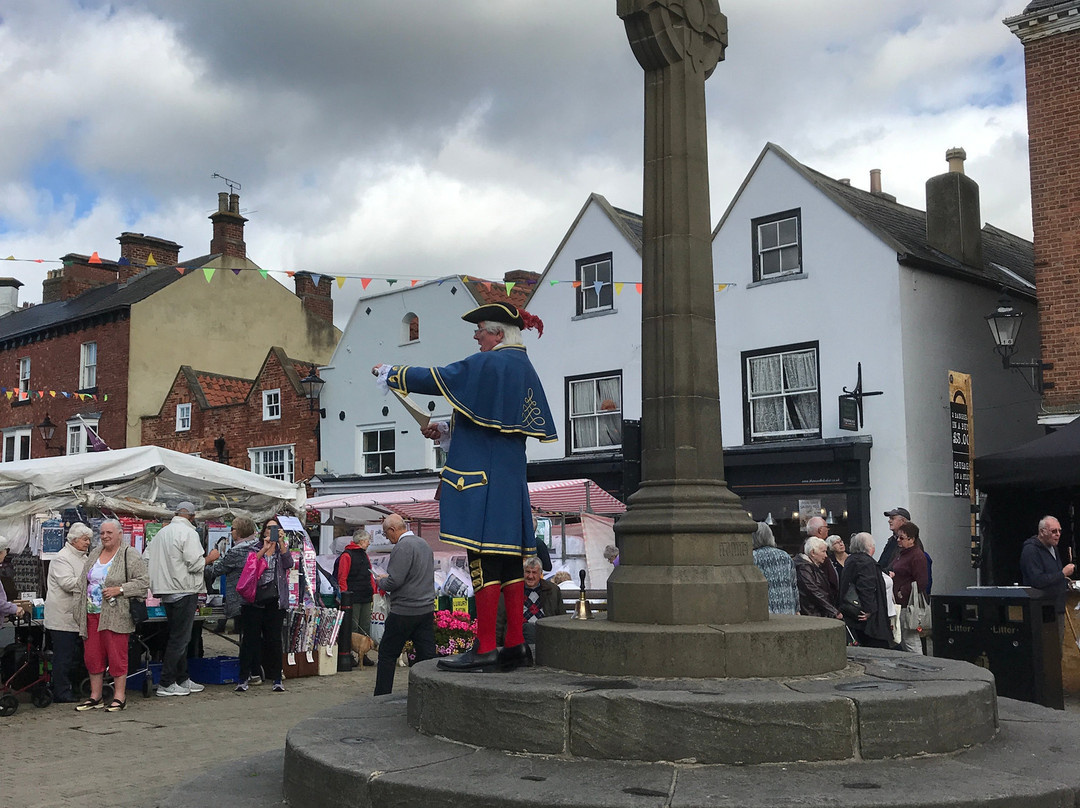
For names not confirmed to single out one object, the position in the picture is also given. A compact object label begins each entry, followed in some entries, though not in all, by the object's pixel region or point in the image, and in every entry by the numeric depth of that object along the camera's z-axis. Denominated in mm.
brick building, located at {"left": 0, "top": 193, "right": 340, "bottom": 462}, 31016
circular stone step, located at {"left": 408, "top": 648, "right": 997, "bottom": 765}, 4512
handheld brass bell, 7084
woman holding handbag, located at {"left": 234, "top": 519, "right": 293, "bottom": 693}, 11273
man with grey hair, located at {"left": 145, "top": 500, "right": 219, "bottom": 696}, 10898
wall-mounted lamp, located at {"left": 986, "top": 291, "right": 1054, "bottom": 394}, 15336
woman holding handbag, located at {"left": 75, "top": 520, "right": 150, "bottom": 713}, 9844
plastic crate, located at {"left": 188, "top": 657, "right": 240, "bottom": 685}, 12031
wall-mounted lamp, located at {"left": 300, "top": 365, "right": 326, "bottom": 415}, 25531
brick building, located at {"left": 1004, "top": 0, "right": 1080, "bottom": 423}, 15859
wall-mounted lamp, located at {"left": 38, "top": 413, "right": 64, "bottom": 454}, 29408
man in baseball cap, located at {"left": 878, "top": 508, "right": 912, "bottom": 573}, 10789
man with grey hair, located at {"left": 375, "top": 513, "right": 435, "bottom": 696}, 8805
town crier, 5578
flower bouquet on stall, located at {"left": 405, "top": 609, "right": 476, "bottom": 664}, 12695
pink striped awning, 18500
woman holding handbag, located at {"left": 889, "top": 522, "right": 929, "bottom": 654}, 10547
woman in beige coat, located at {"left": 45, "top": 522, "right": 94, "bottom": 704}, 10156
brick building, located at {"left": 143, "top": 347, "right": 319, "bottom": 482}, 27578
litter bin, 8500
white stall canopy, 12281
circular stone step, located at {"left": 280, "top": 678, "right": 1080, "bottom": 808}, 4059
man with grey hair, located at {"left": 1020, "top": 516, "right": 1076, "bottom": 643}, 9953
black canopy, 11969
